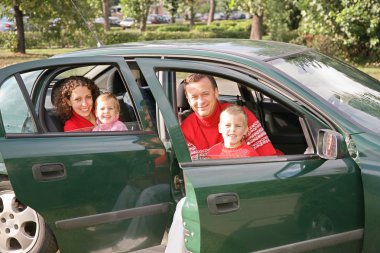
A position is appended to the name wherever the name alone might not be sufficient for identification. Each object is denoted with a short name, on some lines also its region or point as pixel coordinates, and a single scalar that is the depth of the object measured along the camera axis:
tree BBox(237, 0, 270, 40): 22.52
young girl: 3.83
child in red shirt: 3.40
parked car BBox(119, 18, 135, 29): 59.88
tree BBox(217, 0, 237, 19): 21.16
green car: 2.93
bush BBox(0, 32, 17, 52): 25.58
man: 3.52
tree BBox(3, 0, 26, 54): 24.55
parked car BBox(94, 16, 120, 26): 63.62
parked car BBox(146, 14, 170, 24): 68.46
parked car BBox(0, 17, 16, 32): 26.66
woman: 4.05
